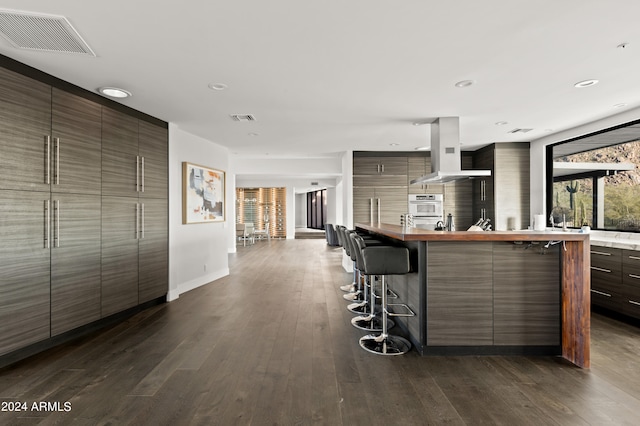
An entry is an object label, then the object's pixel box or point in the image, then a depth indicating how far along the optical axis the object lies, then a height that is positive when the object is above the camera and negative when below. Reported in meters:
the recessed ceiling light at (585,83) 3.30 +1.27
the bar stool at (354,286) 4.20 -1.05
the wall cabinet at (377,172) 7.03 +0.85
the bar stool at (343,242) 4.74 -0.41
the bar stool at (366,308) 3.39 -1.16
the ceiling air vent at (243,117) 4.44 +1.28
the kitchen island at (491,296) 2.98 -0.72
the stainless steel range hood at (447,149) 4.61 +0.88
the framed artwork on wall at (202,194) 5.27 +0.34
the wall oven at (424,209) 7.02 +0.09
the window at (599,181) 4.39 +0.47
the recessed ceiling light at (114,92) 3.51 +1.28
